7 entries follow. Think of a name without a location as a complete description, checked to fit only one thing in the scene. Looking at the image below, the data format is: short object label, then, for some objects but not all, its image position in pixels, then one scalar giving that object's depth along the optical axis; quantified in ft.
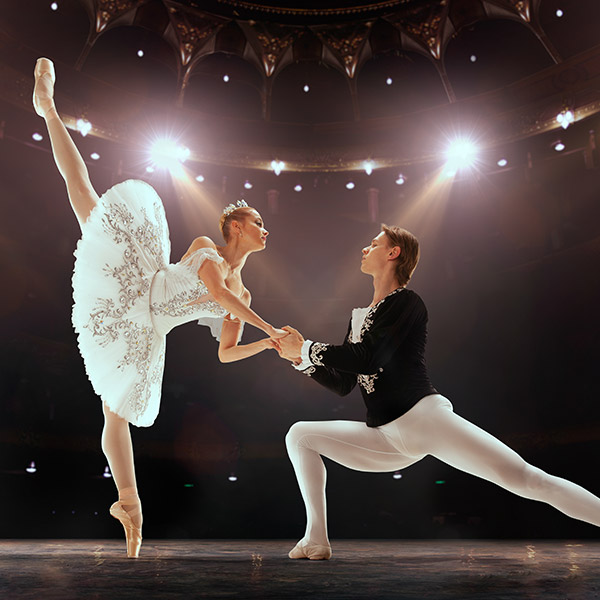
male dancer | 7.20
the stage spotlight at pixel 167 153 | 26.73
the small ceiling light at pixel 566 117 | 24.93
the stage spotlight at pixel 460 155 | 27.17
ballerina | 8.63
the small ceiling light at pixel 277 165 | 28.94
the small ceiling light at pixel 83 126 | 25.03
